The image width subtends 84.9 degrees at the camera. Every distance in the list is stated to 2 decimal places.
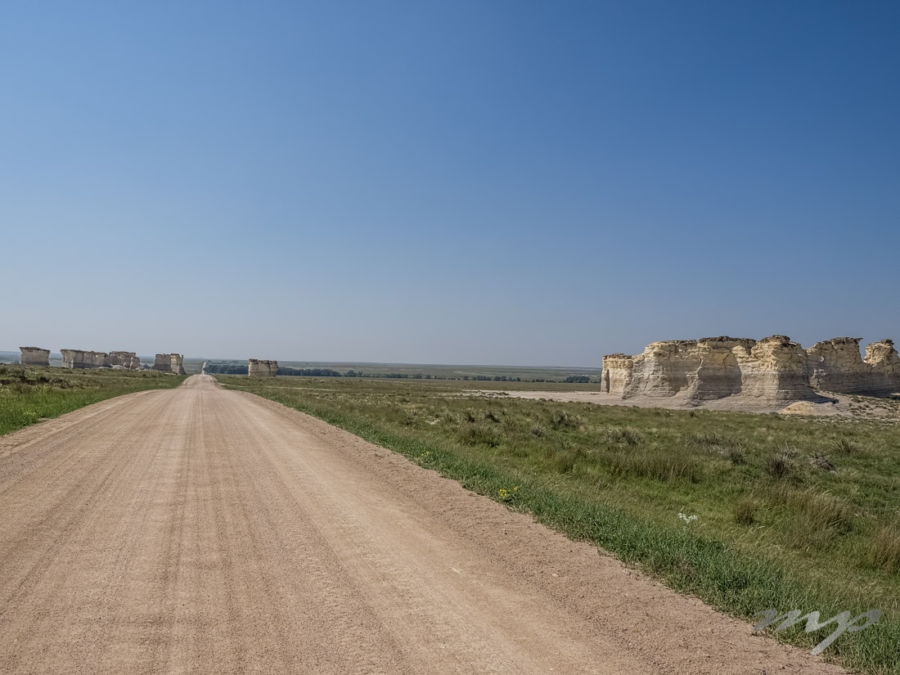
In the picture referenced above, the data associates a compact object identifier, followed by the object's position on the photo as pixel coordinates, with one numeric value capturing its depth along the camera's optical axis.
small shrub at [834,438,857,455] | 19.36
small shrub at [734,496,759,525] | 10.23
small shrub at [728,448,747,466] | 16.44
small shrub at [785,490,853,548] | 8.99
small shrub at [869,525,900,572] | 7.88
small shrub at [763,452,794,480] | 14.62
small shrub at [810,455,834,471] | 15.99
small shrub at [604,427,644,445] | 20.56
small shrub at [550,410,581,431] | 26.22
